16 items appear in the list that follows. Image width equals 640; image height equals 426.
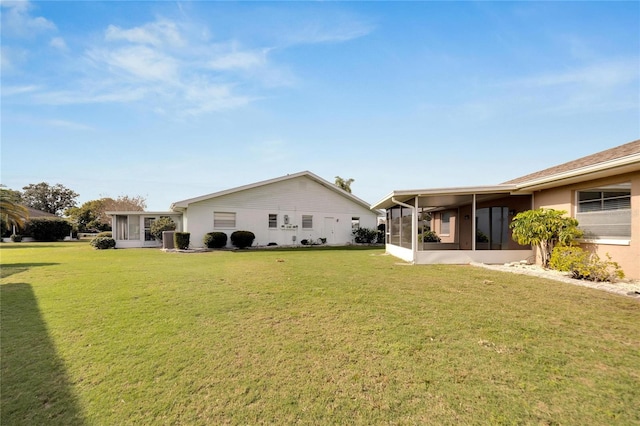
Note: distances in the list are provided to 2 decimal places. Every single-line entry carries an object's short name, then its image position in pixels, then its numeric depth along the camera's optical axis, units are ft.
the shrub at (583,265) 24.94
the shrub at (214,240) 62.90
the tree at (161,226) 72.84
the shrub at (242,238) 65.31
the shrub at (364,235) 82.07
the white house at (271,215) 65.82
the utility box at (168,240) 62.75
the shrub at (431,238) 65.77
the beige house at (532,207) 24.56
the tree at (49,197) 185.88
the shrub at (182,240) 60.85
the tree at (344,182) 126.21
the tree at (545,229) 28.84
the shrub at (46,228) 101.10
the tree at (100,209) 138.62
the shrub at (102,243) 67.51
